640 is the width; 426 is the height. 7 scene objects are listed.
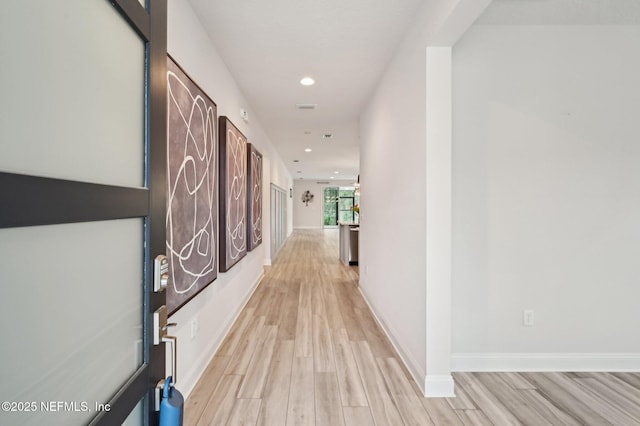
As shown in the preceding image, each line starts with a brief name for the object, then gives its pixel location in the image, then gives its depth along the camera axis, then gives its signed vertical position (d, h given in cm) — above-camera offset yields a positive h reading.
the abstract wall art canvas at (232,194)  263 +20
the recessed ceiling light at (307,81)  309 +142
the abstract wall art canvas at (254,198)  367 +21
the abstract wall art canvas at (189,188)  165 +17
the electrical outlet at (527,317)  223 -79
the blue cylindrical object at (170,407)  81 -54
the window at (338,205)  1565 +46
